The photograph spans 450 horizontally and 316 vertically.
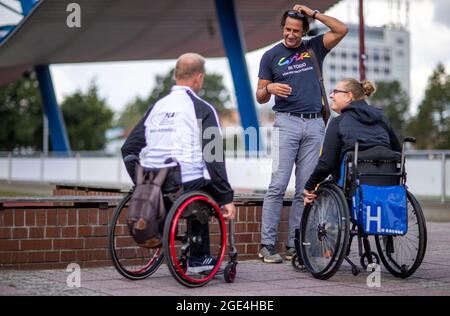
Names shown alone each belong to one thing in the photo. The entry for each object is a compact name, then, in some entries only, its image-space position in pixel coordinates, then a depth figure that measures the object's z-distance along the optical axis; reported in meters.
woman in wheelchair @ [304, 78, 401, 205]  6.93
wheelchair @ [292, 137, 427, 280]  6.59
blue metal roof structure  27.80
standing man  7.91
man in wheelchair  6.32
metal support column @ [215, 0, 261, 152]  27.33
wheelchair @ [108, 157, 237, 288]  6.01
